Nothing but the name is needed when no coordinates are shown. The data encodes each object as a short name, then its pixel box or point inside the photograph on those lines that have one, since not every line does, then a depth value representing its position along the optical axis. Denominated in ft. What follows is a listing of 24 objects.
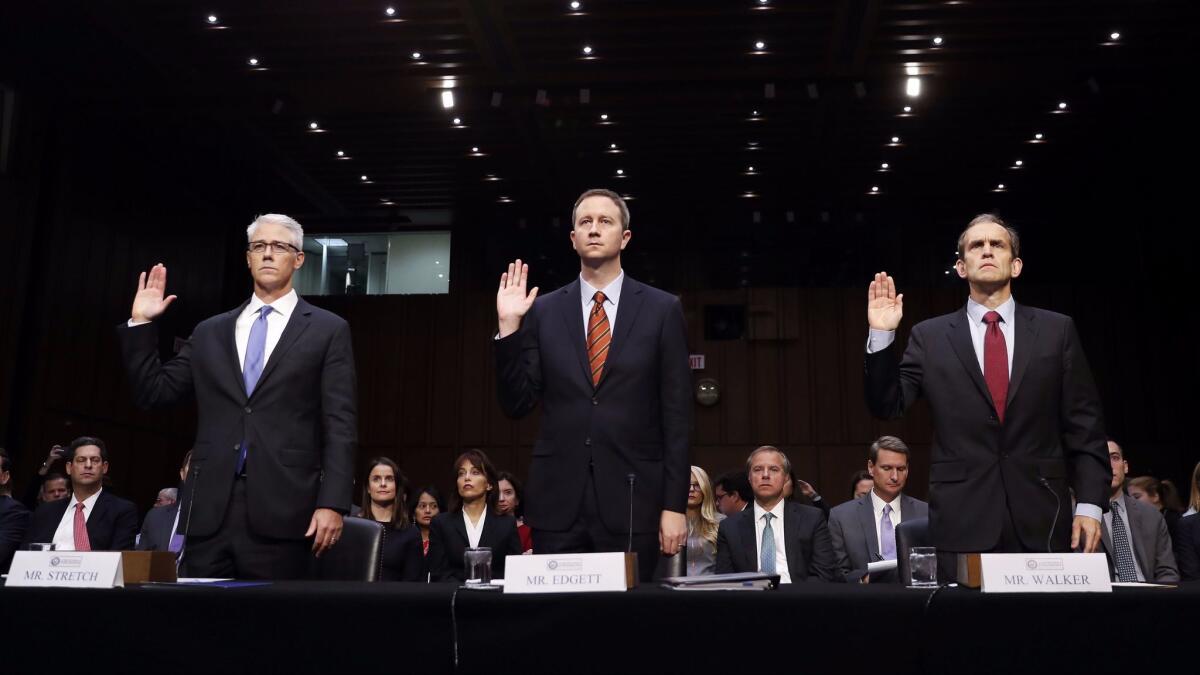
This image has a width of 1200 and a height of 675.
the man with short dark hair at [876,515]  15.12
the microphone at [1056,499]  7.43
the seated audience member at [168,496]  22.71
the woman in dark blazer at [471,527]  16.25
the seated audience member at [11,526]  16.10
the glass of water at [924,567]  5.95
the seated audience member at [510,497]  22.11
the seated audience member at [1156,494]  23.07
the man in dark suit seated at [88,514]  17.26
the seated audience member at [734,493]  21.94
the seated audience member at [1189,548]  15.44
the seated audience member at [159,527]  16.28
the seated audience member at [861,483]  20.98
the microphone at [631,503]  7.39
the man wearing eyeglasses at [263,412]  7.69
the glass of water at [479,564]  6.31
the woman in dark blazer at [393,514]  16.22
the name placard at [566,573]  5.29
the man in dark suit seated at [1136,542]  14.71
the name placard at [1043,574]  5.10
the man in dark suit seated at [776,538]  14.52
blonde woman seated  15.93
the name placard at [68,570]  5.48
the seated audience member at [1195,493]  17.03
